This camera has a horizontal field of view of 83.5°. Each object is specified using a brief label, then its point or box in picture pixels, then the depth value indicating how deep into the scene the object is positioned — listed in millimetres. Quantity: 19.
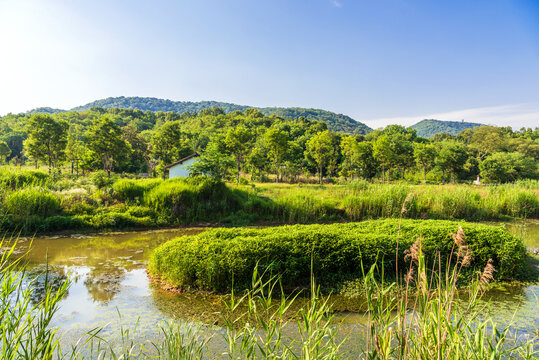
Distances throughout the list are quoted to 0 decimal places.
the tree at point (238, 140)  31031
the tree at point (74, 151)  37459
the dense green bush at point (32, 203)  12141
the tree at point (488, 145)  57344
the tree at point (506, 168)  41062
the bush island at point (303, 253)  6566
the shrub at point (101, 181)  15562
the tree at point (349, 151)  38300
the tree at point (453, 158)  40875
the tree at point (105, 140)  29688
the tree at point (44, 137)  29672
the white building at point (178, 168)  27031
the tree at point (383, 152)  37156
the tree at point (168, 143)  36281
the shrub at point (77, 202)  13375
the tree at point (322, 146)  35250
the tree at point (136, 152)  39262
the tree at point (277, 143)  33469
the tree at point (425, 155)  41406
